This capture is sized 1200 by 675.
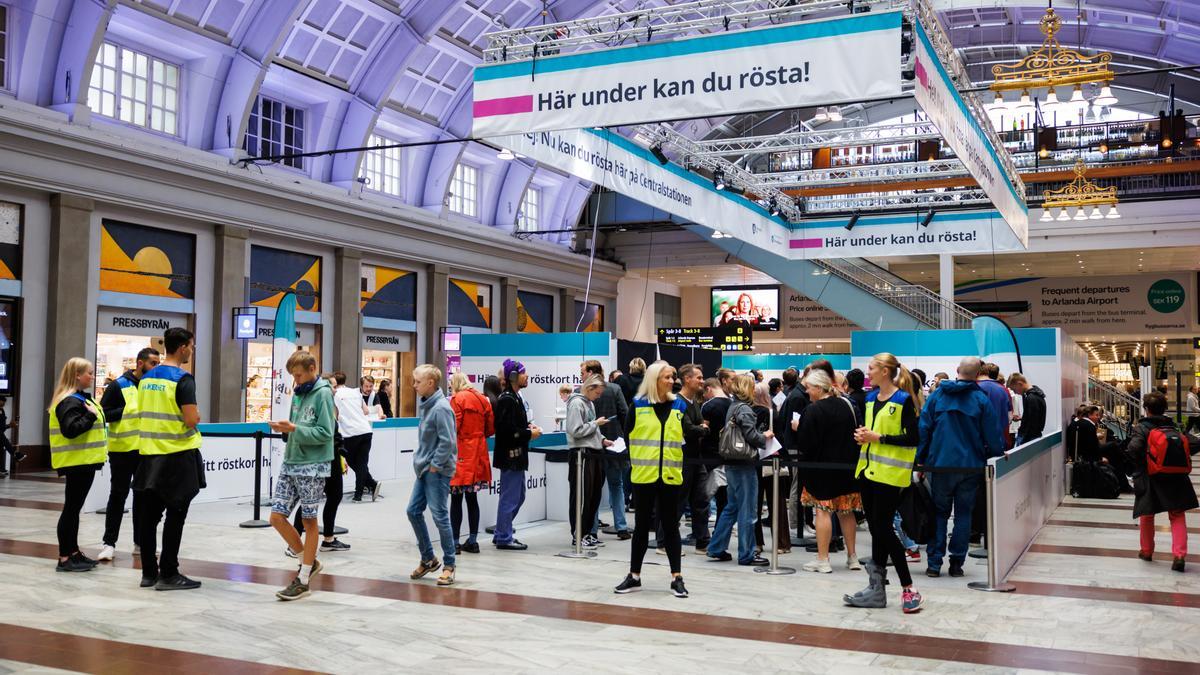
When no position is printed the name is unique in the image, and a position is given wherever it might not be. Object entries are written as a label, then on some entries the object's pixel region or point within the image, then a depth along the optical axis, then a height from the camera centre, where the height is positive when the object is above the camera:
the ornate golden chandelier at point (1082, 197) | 17.69 +3.23
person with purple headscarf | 8.31 -0.63
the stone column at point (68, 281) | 15.23 +1.35
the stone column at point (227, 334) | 17.95 +0.67
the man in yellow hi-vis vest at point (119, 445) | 7.55 -0.57
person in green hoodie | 6.35 -0.55
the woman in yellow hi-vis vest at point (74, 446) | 7.00 -0.54
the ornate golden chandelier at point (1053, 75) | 12.09 +3.76
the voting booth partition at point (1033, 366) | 9.41 +0.16
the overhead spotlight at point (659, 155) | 12.40 +2.77
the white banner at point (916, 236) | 15.84 +2.27
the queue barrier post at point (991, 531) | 6.89 -1.06
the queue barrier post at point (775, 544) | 7.39 -1.26
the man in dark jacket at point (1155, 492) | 7.87 -0.91
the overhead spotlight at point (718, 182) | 14.84 +2.88
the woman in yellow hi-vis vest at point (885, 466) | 6.08 -0.55
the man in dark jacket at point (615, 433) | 9.17 -0.57
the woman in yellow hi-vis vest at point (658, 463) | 6.50 -0.58
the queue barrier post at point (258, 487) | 9.59 -1.14
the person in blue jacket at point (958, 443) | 7.28 -0.49
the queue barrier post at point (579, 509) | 8.12 -1.12
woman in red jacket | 7.89 -0.52
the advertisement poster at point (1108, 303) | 31.48 +2.40
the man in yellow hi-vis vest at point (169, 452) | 6.42 -0.53
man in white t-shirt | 10.30 -0.54
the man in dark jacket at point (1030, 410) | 11.15 -0.36
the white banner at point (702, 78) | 7.00 +2.23
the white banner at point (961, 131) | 7.82 +2.42
